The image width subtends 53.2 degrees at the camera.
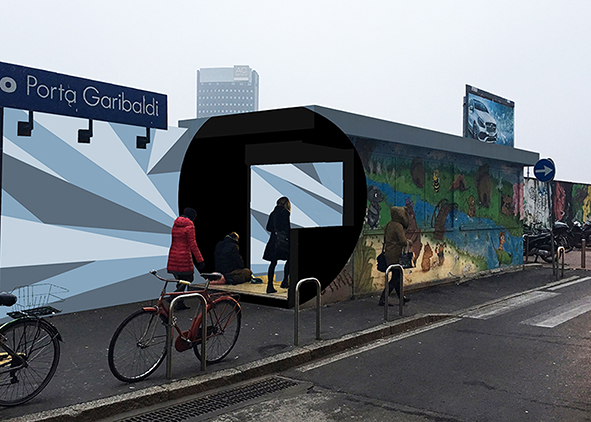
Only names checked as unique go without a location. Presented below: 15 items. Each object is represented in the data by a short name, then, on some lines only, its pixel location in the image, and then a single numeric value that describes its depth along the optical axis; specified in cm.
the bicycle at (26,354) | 495
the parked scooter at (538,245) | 1789
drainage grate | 504
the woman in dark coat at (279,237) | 1066
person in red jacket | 930
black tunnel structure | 955
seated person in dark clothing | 1133
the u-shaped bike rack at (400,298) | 858
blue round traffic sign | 1423
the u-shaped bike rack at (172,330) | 568
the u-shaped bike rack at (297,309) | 711
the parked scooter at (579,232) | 2478
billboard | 1559
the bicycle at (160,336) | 555
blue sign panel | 706
